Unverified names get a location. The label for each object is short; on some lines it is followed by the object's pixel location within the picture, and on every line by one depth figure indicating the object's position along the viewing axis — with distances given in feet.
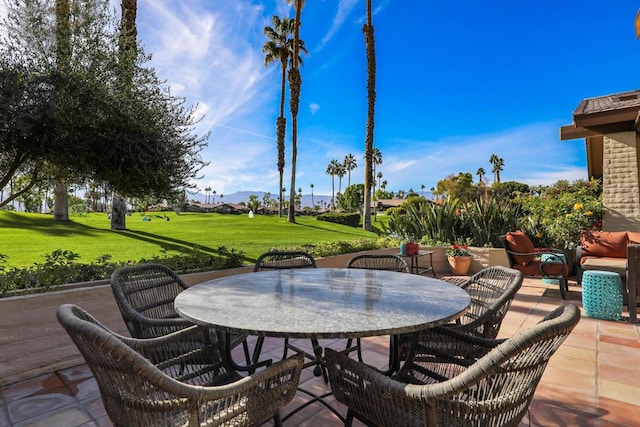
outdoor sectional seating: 20.11
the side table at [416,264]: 21.87
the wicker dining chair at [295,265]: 8.26
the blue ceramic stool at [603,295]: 14.12
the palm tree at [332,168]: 238.68
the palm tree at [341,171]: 233.55
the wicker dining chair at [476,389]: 3.81
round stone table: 4.56
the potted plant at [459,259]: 24.73
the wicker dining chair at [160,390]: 3.72
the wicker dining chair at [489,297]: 6.94
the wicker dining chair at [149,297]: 6.66
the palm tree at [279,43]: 70.13
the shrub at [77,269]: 10.02
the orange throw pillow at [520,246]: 18.76
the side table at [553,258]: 17.75
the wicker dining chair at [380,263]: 11.23
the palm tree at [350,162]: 225.97
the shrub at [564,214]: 23.91
